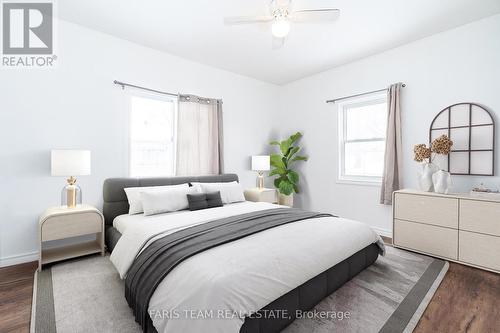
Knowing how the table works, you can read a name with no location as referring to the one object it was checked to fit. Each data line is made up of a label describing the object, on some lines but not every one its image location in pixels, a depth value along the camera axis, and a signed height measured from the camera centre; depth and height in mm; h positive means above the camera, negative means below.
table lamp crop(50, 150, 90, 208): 2451 -49
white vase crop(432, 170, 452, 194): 2746 -201
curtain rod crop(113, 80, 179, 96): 3147 +1084
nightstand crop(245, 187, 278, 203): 4059 -567
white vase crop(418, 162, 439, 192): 2918 -134
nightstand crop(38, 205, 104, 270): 2371 -717
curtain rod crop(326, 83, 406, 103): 3680 +1172
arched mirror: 2721 +346
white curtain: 3719 +444
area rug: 1605 -1128
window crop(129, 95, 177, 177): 3402 +412
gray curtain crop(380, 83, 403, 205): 3385 +250
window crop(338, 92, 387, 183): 3795 +469
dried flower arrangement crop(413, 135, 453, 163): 2820 +207
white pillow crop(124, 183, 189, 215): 2828 -438
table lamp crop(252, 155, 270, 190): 4324 +6
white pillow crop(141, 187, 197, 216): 2684 -462
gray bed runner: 1471 -618
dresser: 2381 -706
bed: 1231 -709
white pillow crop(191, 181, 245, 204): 3265 -391
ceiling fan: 2129 +1397
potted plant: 4586 -91
